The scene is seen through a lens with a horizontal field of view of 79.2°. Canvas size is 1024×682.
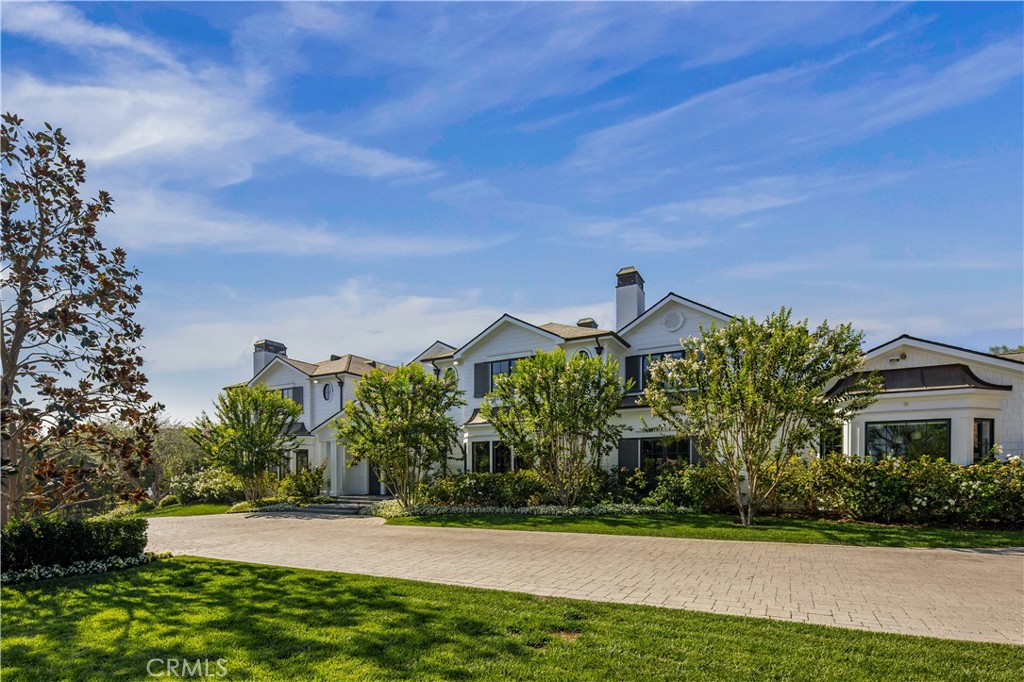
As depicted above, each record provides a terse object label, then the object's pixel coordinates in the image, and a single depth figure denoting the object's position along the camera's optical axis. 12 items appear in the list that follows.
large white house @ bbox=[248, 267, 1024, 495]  17.58
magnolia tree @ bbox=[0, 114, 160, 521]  8.30
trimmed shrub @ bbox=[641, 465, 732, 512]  18.41
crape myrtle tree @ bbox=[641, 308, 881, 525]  15.38
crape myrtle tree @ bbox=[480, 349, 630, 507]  19.14
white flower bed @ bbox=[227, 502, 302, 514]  23.05
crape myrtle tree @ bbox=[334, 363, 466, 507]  20.56
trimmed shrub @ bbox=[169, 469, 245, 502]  26.61
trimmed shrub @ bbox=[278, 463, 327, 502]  26.05
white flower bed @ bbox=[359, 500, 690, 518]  18.48
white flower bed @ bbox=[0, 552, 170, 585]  9.38
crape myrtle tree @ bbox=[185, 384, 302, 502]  23.59
